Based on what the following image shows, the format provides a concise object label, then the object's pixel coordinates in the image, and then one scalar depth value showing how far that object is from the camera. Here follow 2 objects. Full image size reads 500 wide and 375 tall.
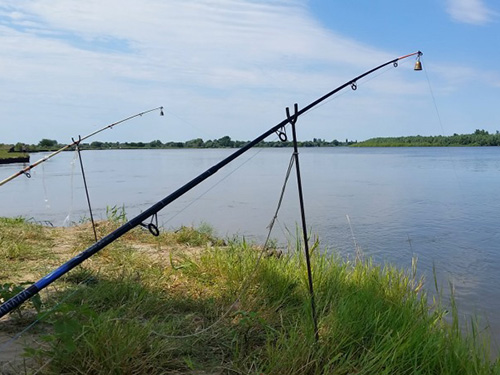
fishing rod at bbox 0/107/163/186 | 5.33
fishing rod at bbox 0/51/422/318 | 2.01
